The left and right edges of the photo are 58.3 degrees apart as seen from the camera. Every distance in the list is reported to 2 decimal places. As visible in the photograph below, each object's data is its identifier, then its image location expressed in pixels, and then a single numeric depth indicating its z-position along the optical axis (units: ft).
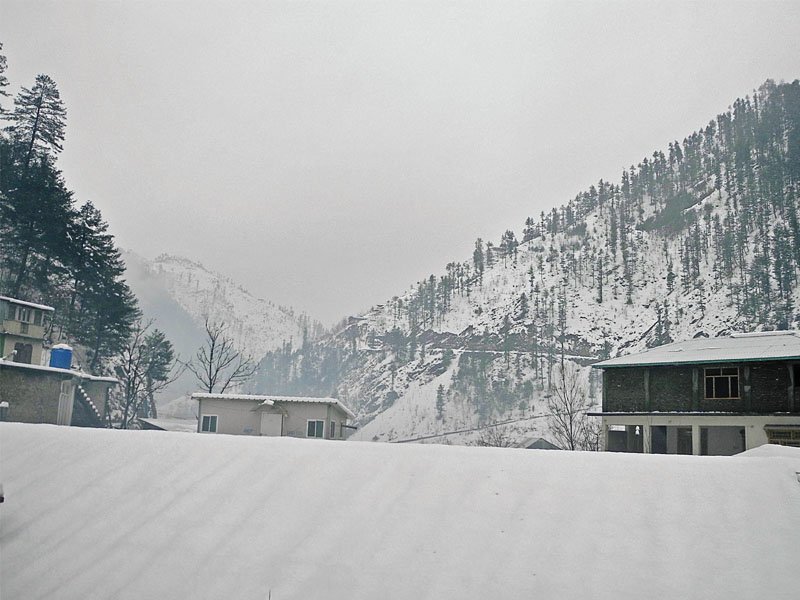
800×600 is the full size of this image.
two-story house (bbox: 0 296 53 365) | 129.59
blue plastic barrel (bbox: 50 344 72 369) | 118.52
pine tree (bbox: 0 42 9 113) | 168.76
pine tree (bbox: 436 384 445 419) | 411.13
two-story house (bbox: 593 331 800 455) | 96.32
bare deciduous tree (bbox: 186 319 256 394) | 168.29
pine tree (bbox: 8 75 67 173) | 181.06
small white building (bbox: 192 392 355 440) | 113.91
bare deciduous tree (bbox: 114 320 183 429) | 206.58
